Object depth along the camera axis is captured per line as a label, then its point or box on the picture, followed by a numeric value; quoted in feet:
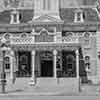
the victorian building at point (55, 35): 117.53
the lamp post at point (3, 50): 81.94
